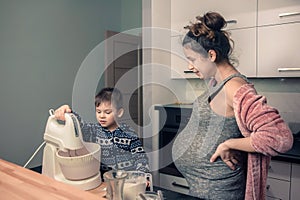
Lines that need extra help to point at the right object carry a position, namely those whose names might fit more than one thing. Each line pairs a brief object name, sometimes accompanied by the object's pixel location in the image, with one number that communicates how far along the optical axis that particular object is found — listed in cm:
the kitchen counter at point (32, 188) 60
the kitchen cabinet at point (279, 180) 149
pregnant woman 80
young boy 108
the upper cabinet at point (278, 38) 160
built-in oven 189
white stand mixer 81
